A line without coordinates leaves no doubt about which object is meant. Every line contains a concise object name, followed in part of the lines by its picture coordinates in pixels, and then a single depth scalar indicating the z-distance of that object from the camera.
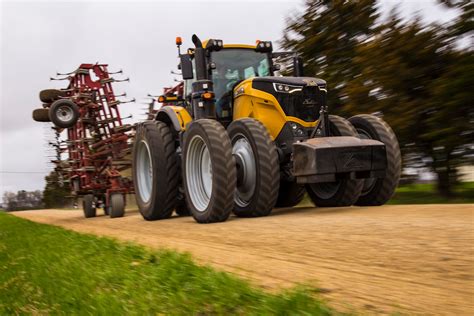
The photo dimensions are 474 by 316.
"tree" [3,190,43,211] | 44.67
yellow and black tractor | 6.78
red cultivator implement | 13.13
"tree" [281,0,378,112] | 12.15
